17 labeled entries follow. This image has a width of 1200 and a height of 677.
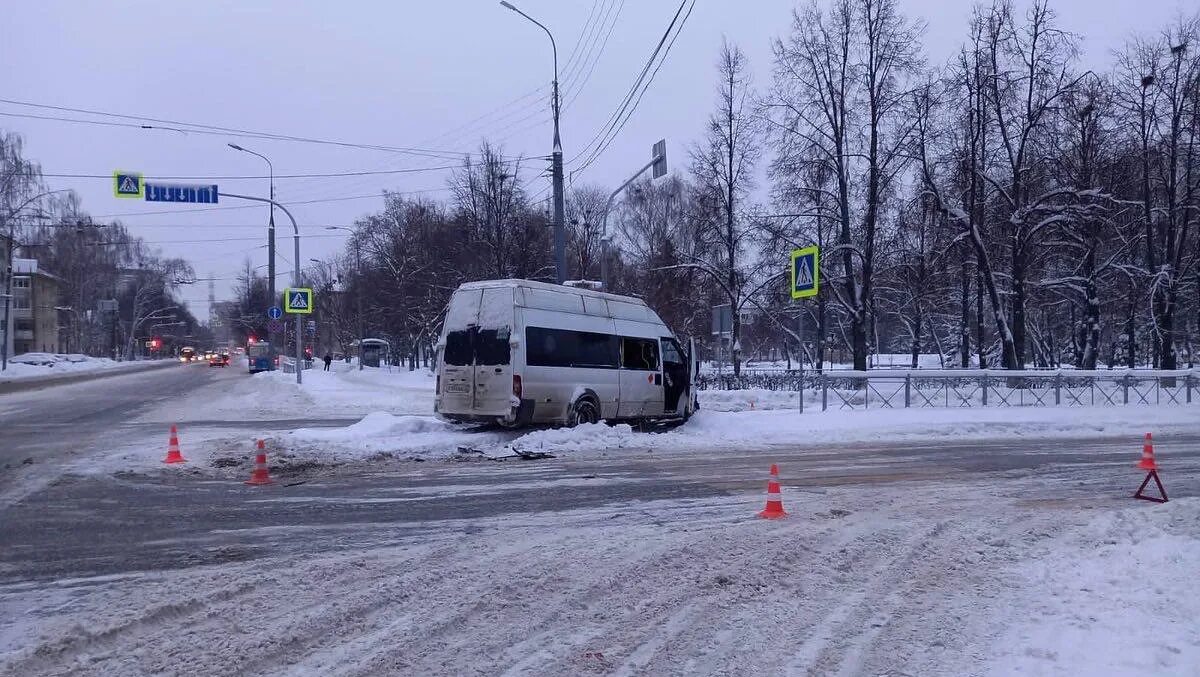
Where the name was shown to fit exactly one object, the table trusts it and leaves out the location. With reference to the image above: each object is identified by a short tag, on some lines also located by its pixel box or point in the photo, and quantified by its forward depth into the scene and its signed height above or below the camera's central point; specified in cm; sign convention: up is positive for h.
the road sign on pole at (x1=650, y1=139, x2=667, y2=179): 2172 +478
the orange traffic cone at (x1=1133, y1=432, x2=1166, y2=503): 1002 -151
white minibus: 1538 -21
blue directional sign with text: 2317 +437
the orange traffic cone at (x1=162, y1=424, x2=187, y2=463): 1324 -164
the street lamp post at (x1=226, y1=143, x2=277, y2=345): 3491 +409
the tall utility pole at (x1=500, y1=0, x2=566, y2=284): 2170 +368
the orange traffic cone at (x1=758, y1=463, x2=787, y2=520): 877 -167
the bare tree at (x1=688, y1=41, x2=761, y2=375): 3934 +707
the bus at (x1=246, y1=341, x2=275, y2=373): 6294 -65
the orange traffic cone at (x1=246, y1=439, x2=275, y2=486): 1127 -166
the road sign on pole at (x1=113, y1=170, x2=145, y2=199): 2209 +436
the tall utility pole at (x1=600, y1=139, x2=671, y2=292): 2173 +479
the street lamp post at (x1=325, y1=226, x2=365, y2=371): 5967 +478
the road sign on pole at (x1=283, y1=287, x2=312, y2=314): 3212 +183
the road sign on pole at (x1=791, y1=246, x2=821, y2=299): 1880 +159
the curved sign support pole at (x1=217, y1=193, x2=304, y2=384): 3322 +320
